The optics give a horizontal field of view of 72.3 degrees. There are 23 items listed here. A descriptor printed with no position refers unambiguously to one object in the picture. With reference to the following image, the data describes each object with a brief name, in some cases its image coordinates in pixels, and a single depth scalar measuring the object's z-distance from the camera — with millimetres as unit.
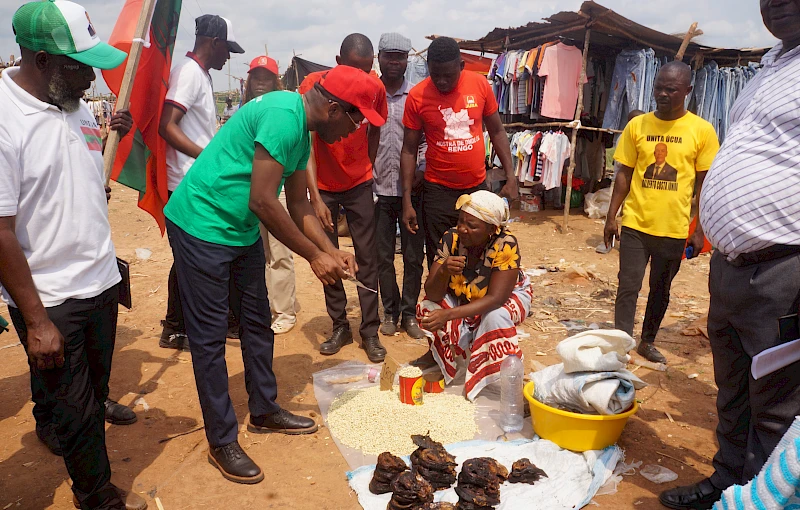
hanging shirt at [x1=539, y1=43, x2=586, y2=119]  9727
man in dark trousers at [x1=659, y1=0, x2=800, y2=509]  2127
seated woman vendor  3732
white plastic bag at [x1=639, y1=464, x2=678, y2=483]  3035
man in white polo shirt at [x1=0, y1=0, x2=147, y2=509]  2111
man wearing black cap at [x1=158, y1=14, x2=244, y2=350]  4062
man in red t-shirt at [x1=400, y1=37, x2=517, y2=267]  4637
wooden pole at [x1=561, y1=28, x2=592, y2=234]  9625
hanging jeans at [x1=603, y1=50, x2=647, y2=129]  9375
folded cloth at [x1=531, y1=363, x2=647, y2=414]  3017
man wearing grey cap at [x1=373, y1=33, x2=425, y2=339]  4992
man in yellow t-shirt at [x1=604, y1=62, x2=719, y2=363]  4195
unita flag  3727
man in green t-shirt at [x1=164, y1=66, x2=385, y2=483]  2693
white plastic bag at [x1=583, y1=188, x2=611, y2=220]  10578
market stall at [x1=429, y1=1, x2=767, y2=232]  9422
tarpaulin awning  12297
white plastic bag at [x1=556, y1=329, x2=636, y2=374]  3088
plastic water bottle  3518
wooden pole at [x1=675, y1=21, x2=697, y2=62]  8761
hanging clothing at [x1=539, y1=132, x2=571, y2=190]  9805
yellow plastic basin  3061
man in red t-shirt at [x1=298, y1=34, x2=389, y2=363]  4453
